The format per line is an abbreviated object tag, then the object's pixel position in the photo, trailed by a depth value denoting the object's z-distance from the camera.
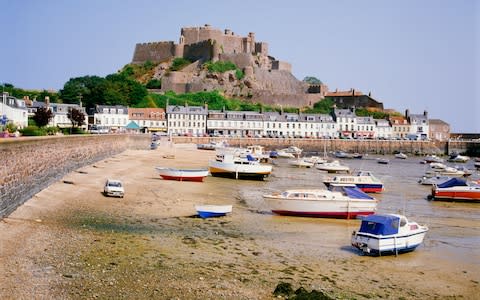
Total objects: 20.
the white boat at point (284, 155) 67.38
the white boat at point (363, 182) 32.62
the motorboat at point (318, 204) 22.56
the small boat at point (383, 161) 64.81
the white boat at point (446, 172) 49.62
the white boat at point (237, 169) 37.56
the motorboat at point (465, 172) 49.81
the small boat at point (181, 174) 32.94
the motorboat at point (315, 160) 54.49
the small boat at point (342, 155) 75.62
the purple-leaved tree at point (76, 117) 63.36
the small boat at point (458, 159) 75.10
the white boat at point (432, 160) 68.19
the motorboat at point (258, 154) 54.47
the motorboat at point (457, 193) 30.52
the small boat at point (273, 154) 66.73
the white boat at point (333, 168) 48.25
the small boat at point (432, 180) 38.18
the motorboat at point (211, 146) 71.11
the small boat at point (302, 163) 53.25
